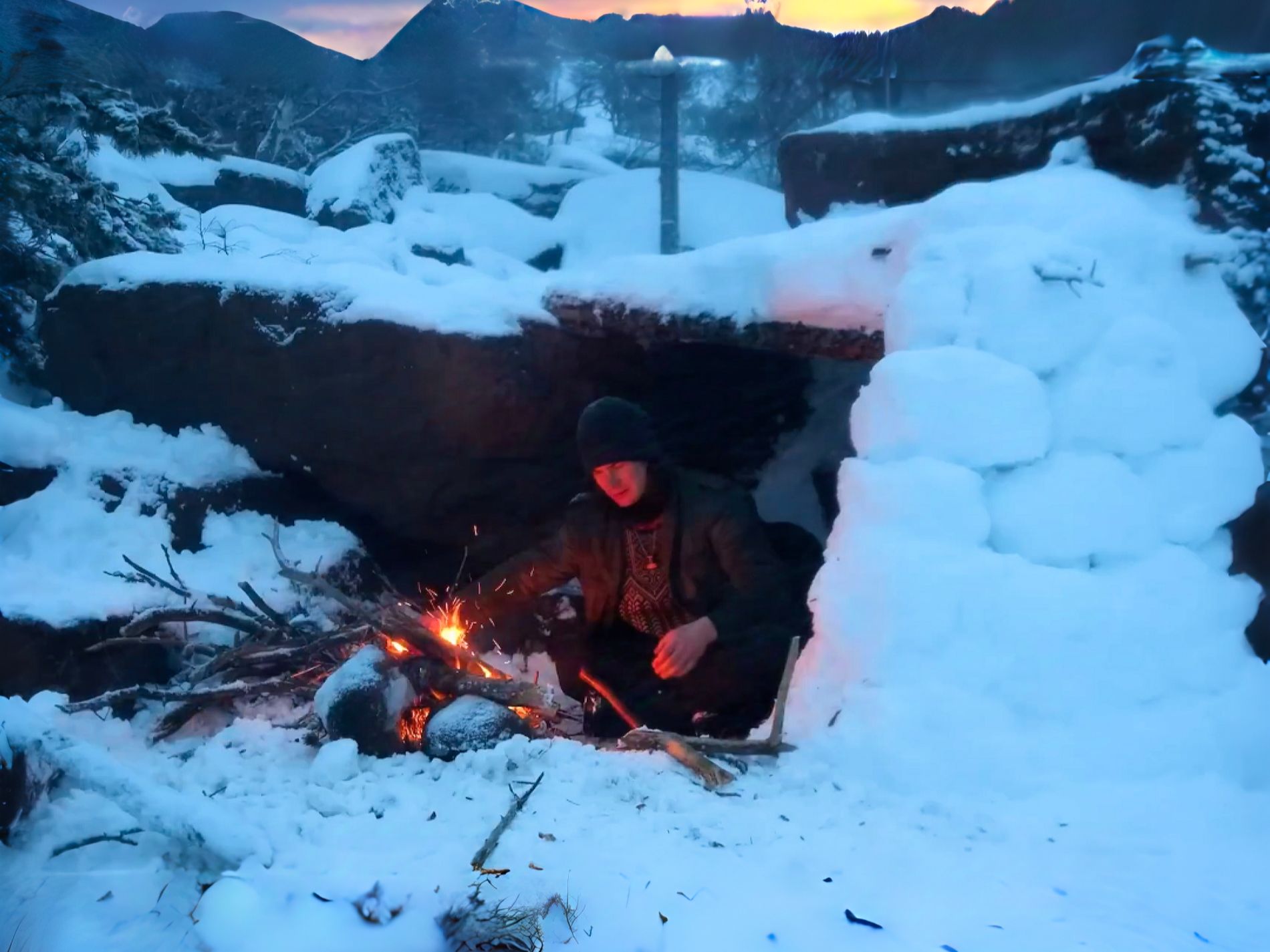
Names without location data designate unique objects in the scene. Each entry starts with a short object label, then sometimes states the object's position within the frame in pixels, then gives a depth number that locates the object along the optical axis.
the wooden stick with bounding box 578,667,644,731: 3.00
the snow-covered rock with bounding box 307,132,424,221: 10.49
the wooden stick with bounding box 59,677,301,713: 2.83
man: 2.93
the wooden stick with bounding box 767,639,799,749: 2.05
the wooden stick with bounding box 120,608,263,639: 3.11
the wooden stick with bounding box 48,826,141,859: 1.48
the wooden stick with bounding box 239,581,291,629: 3.08
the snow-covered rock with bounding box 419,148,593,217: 12.61
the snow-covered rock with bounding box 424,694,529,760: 2.34
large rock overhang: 3.99
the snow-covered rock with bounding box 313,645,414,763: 2.43
